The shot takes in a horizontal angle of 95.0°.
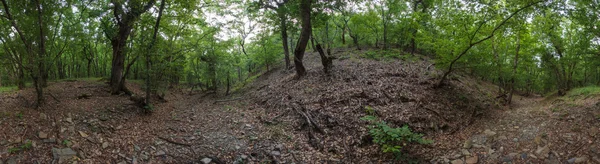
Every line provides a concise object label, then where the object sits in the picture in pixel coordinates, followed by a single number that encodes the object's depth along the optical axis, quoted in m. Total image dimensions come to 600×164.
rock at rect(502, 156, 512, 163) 5.90
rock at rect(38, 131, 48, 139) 5.89
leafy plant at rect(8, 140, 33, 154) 5.26
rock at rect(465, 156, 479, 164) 6.21
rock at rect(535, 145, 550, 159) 5.71
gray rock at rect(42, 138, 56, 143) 5.80
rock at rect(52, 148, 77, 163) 5.48
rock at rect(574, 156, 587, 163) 5.21
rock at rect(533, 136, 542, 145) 6.19
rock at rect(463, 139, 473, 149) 6.87
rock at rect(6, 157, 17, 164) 5.00
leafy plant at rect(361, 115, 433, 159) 6.69
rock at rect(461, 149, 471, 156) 6.54
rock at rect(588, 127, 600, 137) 5.83
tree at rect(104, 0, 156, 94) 9.58
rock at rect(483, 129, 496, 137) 7.28
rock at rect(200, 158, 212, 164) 6.50
